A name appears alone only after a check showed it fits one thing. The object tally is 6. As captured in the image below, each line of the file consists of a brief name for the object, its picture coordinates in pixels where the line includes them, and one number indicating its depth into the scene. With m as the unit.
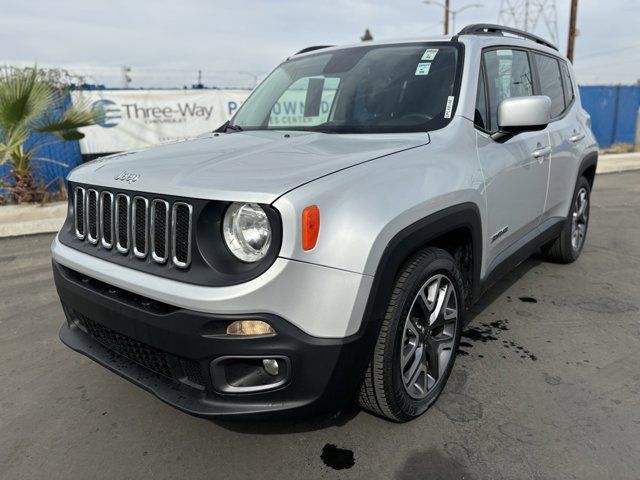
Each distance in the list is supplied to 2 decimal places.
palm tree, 7.53
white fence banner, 10.98
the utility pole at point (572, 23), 18.80
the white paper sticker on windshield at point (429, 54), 3.07
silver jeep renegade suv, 1.90
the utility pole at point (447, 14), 27.81
